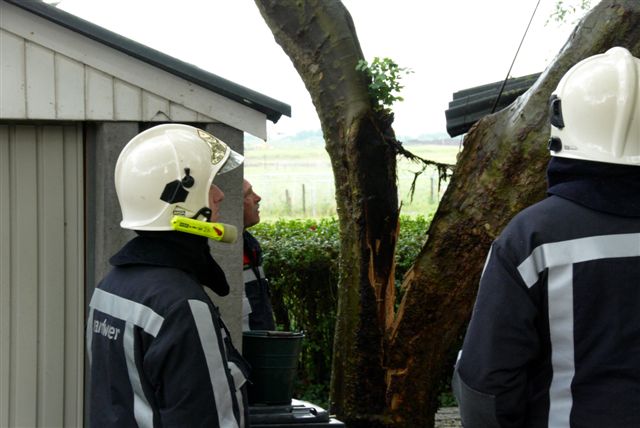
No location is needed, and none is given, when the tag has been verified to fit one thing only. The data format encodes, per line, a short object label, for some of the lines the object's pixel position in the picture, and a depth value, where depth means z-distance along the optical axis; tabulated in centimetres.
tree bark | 661
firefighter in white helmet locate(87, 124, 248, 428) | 326
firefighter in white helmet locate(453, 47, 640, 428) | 317
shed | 510
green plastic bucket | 470
